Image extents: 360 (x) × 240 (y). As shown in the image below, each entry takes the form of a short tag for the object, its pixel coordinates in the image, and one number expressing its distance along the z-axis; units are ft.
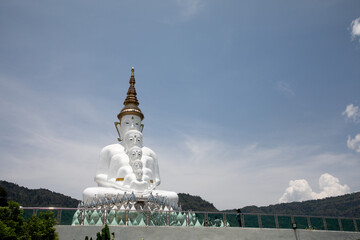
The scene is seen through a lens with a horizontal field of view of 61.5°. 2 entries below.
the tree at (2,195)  64.96
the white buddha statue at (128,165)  53.83
